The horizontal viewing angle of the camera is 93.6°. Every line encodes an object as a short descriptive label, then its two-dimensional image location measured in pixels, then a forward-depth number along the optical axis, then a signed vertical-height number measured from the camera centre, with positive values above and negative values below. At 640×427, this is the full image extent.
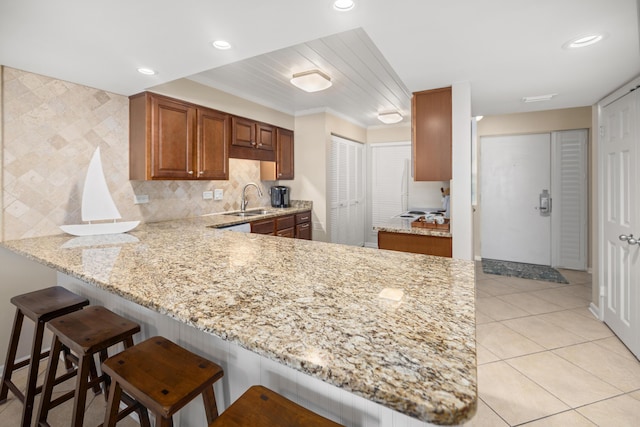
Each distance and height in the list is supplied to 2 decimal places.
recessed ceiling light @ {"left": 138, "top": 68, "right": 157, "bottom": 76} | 2.26 +1.06
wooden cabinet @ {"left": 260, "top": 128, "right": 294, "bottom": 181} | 4.35 +0.68
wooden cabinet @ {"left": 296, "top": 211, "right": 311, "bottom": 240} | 4.33 -0.25
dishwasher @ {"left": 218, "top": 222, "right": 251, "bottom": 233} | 3.14 -0.19
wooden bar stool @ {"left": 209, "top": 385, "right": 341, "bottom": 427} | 0.82 -0.58
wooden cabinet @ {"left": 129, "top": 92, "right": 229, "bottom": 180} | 2.76 +0.69
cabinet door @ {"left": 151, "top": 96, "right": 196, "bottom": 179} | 2.79 +0.69
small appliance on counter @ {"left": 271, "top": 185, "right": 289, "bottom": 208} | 4.48 +0.19
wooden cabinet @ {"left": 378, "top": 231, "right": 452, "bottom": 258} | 2.52 -0.31
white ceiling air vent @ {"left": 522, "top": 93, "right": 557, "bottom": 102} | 2.84 +1.06
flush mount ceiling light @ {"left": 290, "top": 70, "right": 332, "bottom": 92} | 2.97 +1.29
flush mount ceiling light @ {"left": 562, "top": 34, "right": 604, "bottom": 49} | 1.71 +0.98
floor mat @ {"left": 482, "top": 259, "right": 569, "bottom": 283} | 4.06 -0.92
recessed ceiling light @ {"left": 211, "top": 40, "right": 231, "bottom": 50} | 1.87 +1.04
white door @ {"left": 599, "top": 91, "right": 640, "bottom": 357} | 2.25 -0.09
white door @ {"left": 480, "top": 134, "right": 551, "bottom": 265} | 4.52 +0.16
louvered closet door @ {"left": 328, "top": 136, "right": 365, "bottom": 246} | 4.83 +0.29
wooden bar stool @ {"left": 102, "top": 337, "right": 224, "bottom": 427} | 0.94 -0.58
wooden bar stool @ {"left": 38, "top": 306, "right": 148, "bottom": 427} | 1.27 -0.57
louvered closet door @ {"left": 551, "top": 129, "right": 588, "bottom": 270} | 4.28 +0.12
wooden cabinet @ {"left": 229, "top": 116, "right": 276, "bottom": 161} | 3.59 +0.89
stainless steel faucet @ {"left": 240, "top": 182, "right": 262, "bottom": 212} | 4.03 +0.10
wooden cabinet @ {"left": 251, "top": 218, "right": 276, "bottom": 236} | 3.47 -0.21
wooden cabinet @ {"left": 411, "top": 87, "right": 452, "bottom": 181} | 2.55 +0.64
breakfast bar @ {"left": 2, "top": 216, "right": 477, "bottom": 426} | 0.61 -0.31
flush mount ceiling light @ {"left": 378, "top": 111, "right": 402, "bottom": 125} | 4.63 +1.42
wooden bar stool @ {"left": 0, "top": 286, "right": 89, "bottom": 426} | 1.61 -0.60
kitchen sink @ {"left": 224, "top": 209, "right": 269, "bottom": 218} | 3.85 -0.05
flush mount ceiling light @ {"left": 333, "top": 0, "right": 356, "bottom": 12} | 1.42 +0.98
